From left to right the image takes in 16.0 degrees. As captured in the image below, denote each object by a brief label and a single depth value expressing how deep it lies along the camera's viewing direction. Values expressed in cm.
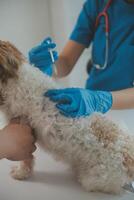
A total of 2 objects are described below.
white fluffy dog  107
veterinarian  134
